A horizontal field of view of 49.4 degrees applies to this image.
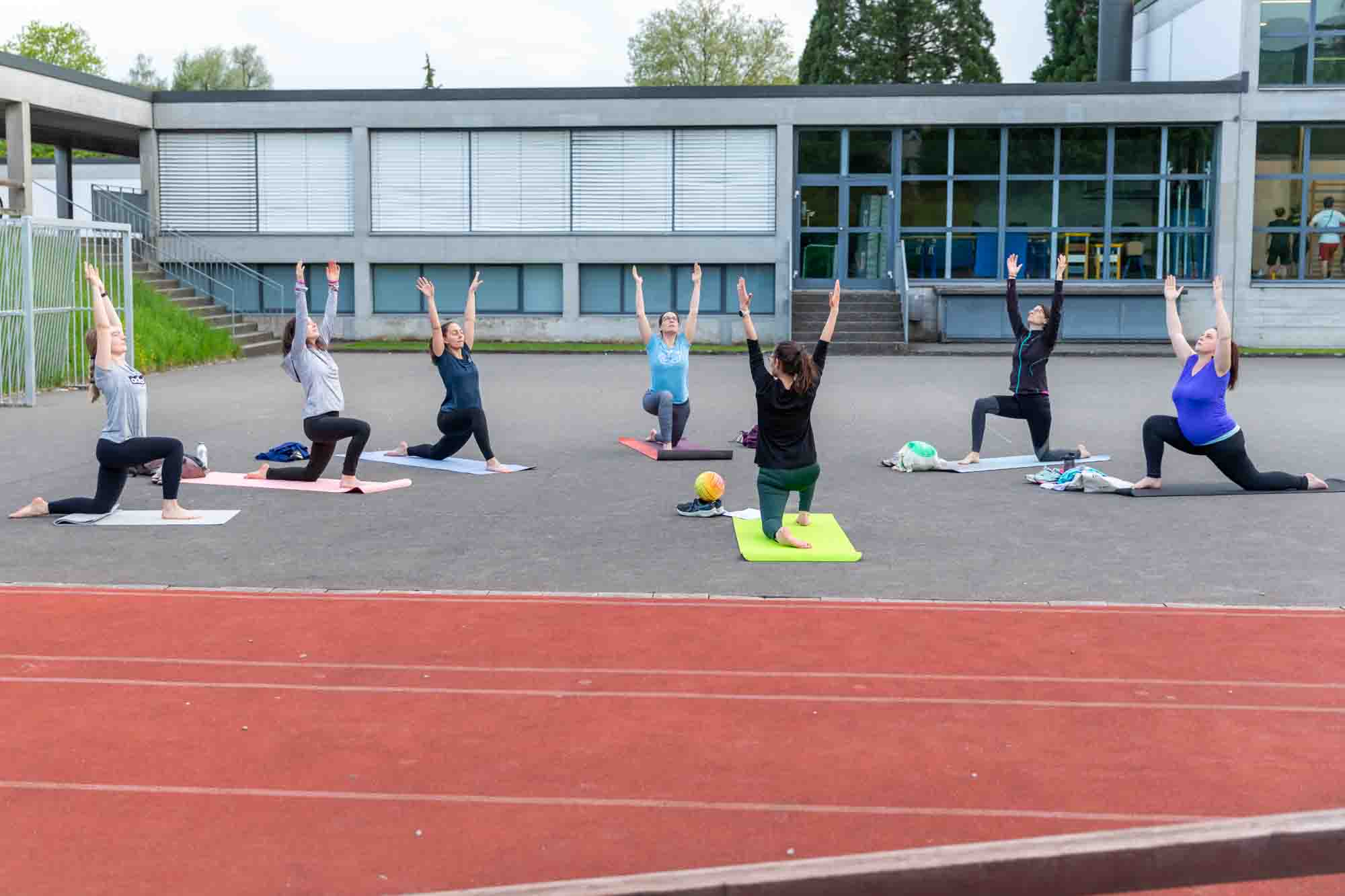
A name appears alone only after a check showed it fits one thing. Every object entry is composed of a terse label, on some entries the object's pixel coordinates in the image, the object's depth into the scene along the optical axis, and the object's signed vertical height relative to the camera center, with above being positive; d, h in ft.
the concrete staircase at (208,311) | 110.73 -1.15
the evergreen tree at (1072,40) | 219.20 +40.65
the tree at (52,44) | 265.34 +45.22
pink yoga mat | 42.34 -5.48
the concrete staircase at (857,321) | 114.62 -1.35
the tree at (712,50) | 260.01 +45.02
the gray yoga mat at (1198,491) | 41.22 -5.12
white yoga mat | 36.63 -5.65
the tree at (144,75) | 329.93 +49.61
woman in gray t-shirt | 36.50 -3.59
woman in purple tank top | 41.32 -3.32
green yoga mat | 32.35 -5.53
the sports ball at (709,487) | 37.65 -4.73
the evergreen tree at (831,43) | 248.93 +44.48
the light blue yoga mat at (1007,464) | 47.14 -5.13
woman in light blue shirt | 50.08 -2.58
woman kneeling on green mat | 33.58 -2.92
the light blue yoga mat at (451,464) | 46.65 -5.38
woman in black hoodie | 48.52 -2.64
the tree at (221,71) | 315.78 +49.29
